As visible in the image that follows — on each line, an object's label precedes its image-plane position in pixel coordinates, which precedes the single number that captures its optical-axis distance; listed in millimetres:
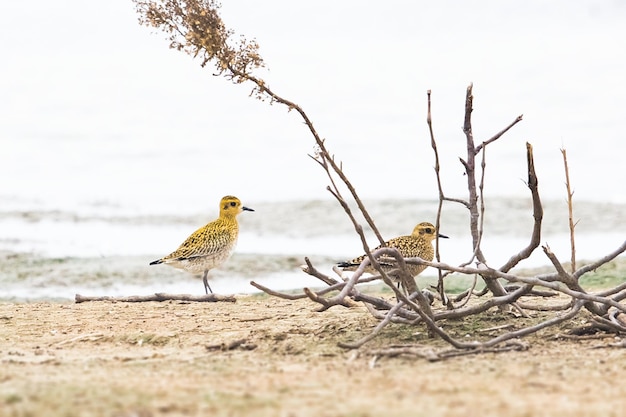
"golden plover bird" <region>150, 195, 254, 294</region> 19312
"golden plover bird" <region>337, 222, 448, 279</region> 15641
